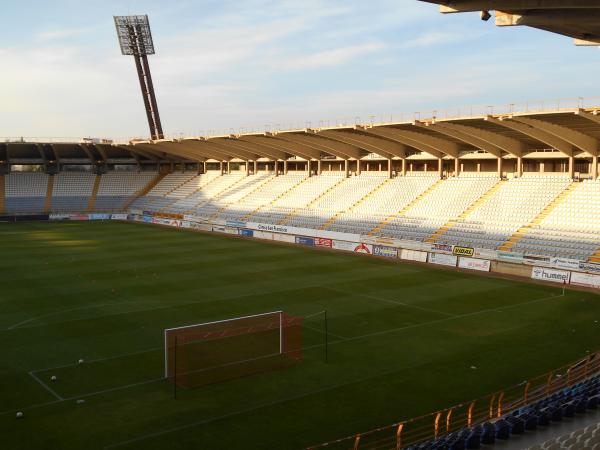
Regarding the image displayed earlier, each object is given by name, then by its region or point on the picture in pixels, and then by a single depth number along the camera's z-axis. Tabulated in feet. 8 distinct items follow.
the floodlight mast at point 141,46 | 258.78
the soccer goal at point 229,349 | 56.29
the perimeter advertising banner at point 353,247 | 142.51
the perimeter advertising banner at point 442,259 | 123.85
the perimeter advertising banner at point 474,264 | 118.42
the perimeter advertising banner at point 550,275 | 106.22
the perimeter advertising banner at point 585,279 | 101.30
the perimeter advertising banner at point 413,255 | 130.29
